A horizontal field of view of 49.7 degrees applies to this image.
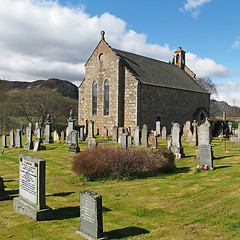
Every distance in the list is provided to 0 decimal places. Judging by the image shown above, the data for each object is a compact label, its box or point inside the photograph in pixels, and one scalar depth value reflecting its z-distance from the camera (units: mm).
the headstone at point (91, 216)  5645
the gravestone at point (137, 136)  19781
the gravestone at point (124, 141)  16688
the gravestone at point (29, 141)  20297
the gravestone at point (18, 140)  21609
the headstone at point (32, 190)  6812
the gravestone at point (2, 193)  8742
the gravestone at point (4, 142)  22823
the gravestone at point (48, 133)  23559
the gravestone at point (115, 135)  22922
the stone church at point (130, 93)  28547
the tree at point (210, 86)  62375
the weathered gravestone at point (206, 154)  11415
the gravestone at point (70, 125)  23141
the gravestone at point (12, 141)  22141
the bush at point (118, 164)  11055
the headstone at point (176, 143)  14938
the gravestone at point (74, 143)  18031
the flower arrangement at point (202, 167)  11367
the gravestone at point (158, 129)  28206
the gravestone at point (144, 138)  19270
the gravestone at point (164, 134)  24756
